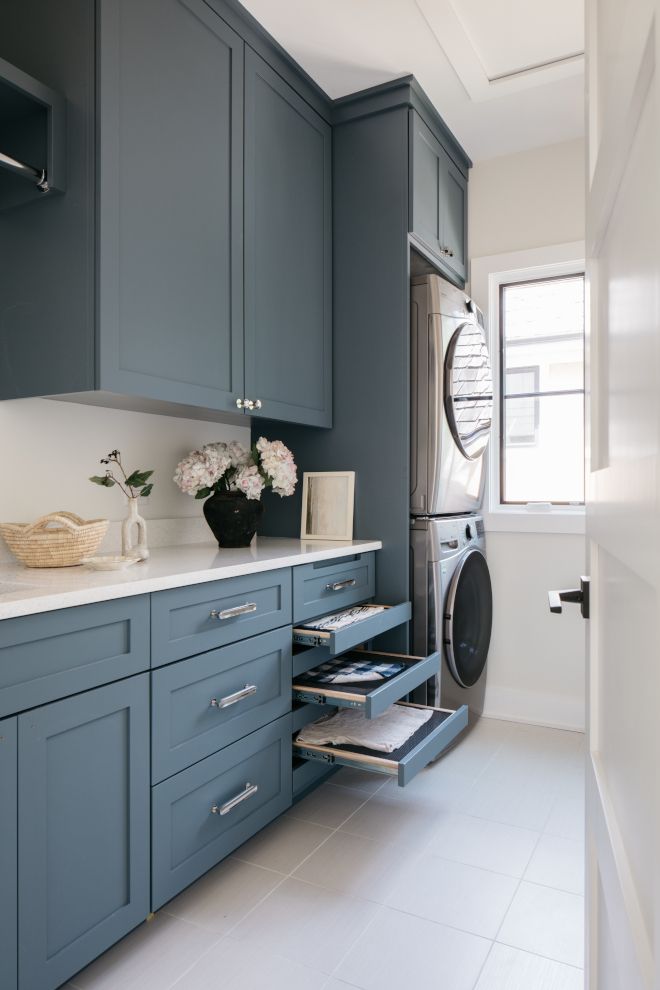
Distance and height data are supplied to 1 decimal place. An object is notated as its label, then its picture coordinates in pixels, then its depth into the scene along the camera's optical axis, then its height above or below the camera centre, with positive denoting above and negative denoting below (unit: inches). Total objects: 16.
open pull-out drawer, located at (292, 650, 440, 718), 73.1 -22.6
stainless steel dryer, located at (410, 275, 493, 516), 100.1 +16.1
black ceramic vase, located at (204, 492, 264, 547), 89.7 -2.8
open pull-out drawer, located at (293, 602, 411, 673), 76.6 -16.7
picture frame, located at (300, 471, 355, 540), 103.3 -1.4
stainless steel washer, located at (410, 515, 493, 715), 99.9 -17.1
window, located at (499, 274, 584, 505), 118.9 +19.7
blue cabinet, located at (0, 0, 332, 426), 64.6 +30.4
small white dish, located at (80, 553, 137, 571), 64.9 -6.7
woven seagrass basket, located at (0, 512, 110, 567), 65.4 -4.6
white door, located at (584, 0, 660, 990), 19.5 +0.2
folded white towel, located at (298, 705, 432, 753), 78.5 -29.3
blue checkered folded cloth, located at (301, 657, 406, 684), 81.4 -22.5
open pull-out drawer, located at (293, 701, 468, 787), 72.6 -29.7
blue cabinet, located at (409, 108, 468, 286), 102.1 +49.9
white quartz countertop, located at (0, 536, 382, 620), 49.4 -7.4
